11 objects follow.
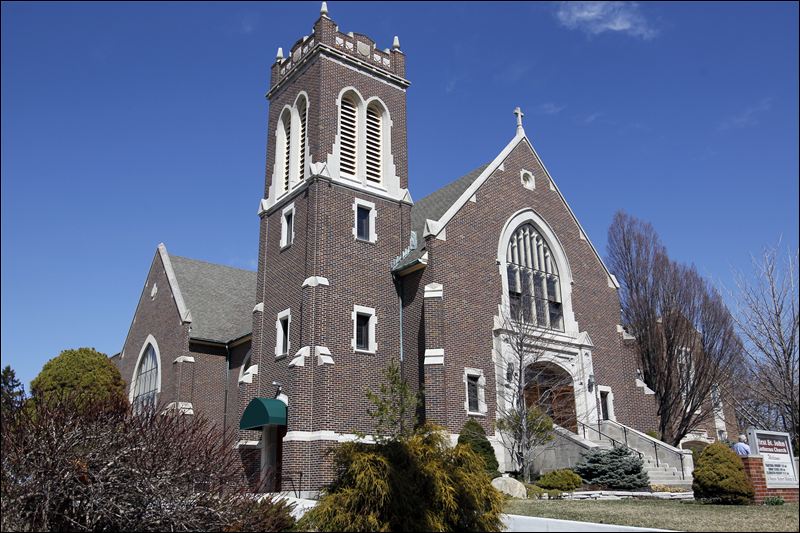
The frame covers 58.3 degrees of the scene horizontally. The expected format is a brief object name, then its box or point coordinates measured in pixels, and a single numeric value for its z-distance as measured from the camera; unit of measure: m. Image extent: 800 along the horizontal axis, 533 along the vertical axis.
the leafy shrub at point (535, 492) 17.73
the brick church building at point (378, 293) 21.95
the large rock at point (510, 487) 17.03
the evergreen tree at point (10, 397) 11.32
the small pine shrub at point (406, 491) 11.57
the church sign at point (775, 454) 14.16
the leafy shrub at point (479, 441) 19.81
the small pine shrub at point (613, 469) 19.69
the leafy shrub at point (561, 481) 19.31
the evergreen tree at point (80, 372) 30.00
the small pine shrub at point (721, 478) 14.11
